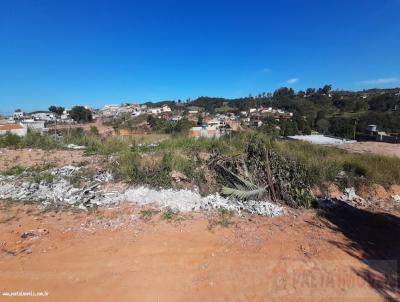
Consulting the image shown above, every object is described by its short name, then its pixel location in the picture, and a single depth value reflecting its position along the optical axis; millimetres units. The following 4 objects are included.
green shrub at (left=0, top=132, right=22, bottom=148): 10266
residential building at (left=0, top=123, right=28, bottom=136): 22103
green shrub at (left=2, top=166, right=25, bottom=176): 6617
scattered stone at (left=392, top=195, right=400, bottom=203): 5370
